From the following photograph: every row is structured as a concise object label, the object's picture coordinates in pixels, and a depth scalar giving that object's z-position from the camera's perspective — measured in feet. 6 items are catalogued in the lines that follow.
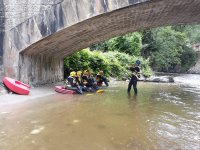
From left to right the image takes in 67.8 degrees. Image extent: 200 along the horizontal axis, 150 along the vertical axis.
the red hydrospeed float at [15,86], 18.41
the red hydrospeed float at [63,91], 22.61
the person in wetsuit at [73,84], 22.84
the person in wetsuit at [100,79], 28.79
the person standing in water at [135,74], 22.98
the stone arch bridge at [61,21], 17.21
